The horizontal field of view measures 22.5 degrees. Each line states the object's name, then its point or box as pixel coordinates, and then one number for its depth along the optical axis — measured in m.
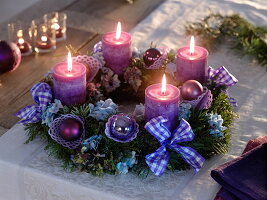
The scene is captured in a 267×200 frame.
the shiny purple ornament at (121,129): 1.15
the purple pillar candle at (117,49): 1.37
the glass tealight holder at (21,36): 1.69
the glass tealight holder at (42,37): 1.71
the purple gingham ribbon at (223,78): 1.35
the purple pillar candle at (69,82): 1.25
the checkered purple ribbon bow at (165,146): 1.16
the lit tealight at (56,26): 1.75
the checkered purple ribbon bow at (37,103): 1.25
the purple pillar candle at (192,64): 1.32
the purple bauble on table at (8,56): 1.57
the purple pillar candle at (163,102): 1.18
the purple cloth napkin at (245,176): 1.11
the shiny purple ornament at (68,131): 1.17
